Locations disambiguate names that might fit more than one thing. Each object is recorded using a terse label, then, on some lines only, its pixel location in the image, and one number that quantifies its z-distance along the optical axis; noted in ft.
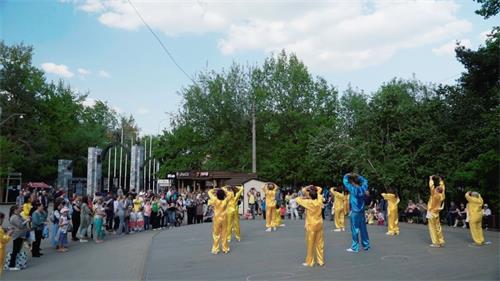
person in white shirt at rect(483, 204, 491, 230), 63.87
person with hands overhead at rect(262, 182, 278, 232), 60.75
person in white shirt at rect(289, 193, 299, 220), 83.76
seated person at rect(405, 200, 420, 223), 75.05
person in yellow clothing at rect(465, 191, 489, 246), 46.19
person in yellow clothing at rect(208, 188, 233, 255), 42.65
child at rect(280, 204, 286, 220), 84.74
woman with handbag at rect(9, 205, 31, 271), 36.42
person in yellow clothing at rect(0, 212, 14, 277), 32.18
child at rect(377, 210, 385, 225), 72.49
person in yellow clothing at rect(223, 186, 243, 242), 47.65
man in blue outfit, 42.52
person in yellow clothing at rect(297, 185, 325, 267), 35.27
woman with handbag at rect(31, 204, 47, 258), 42.60
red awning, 148.15
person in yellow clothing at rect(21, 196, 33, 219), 42.37
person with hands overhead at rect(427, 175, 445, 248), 45.39
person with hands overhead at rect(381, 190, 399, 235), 55.52
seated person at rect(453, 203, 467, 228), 67.67
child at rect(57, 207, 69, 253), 47.09
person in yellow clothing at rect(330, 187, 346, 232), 60.29
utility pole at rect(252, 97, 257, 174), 121.49
